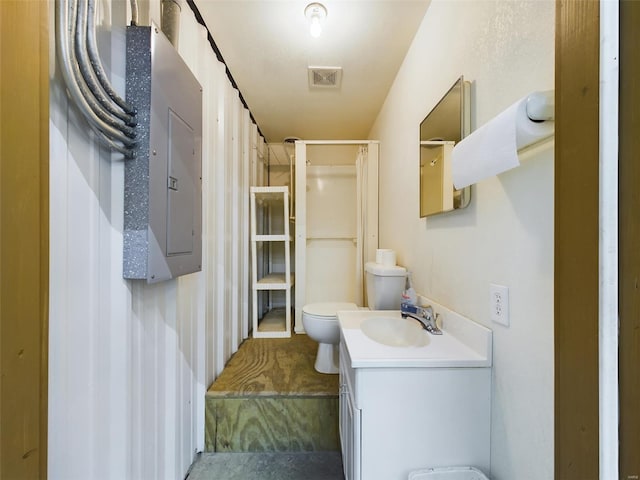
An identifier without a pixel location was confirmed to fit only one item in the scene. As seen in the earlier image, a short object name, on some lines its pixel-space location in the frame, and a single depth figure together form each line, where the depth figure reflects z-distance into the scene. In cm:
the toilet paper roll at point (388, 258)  187
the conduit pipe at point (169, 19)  113
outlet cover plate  86
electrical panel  87
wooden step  153
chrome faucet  122
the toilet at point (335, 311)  174
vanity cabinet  92
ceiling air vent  192
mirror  108
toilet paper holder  65
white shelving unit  255
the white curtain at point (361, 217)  269
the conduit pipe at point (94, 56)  68
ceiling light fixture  138
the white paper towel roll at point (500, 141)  67
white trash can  89
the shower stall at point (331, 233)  293
